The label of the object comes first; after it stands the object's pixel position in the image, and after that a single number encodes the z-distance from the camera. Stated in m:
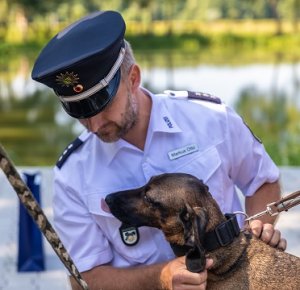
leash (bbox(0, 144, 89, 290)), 2.00
